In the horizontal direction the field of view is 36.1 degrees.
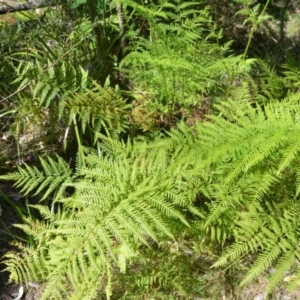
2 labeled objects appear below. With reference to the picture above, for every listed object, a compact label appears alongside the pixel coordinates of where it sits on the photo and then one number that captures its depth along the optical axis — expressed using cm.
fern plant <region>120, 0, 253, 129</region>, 238
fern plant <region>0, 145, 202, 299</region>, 174
